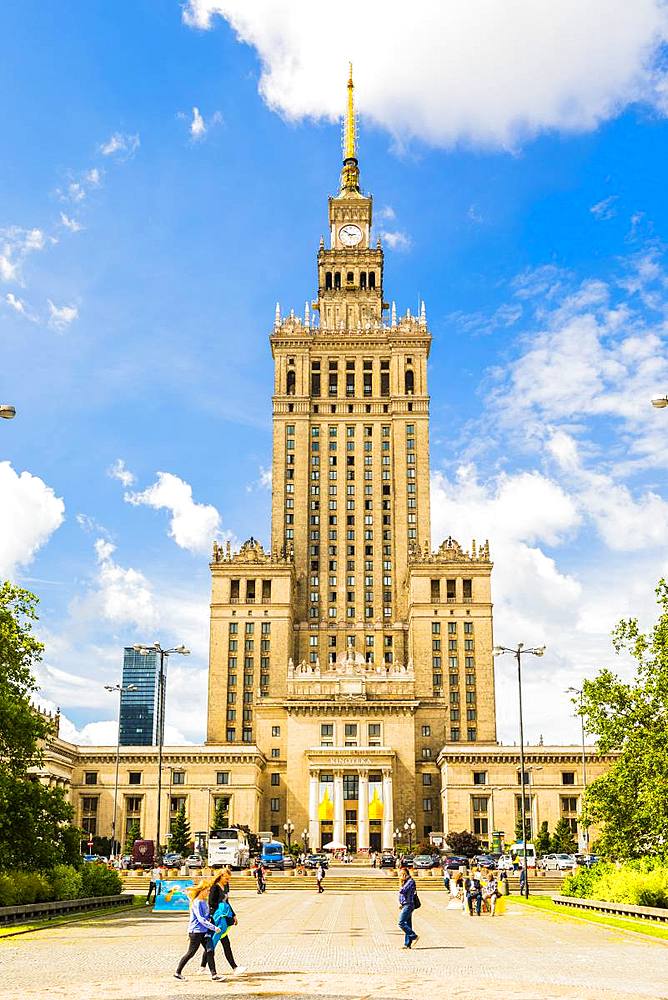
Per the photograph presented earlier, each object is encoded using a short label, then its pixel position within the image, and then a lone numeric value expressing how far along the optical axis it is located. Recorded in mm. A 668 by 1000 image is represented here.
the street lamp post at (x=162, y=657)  60875
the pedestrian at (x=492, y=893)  45259
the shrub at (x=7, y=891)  37562
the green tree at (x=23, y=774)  41250
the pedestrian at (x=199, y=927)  22141
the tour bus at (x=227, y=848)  80500
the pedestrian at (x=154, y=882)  47406
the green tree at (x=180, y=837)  100625
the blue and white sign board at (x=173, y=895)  43875
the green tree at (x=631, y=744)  45938
